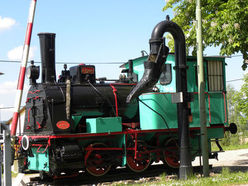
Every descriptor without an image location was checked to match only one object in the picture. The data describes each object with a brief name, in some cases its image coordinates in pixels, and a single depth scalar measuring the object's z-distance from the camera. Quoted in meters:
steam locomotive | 9.68
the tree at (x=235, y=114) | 34.88
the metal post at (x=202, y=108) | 10.27
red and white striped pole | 10.37
